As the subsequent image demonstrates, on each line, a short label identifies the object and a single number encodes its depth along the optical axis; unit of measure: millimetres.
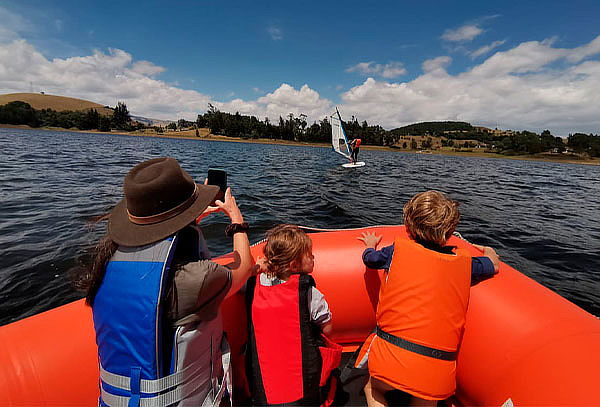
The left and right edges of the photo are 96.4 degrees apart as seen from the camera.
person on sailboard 22553
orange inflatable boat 1343
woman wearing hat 1125
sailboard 24217
